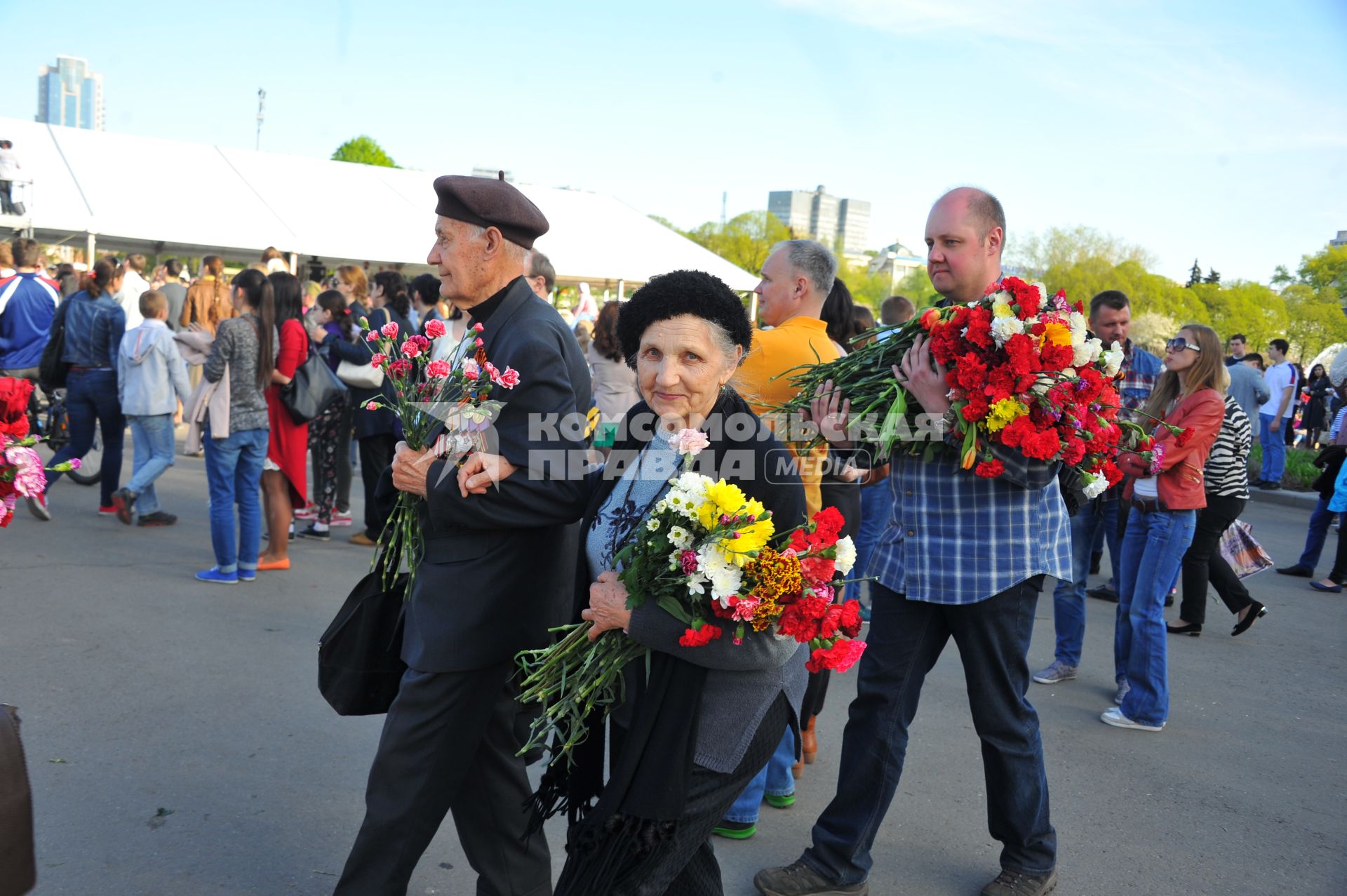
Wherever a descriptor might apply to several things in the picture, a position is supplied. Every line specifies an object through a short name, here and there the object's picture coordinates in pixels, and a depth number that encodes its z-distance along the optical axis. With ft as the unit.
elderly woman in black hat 7.86
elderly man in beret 9.38
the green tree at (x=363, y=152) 216.33
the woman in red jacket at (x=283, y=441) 24.41
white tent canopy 57.31
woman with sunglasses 17.70
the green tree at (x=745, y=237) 183.01
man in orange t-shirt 13.12
